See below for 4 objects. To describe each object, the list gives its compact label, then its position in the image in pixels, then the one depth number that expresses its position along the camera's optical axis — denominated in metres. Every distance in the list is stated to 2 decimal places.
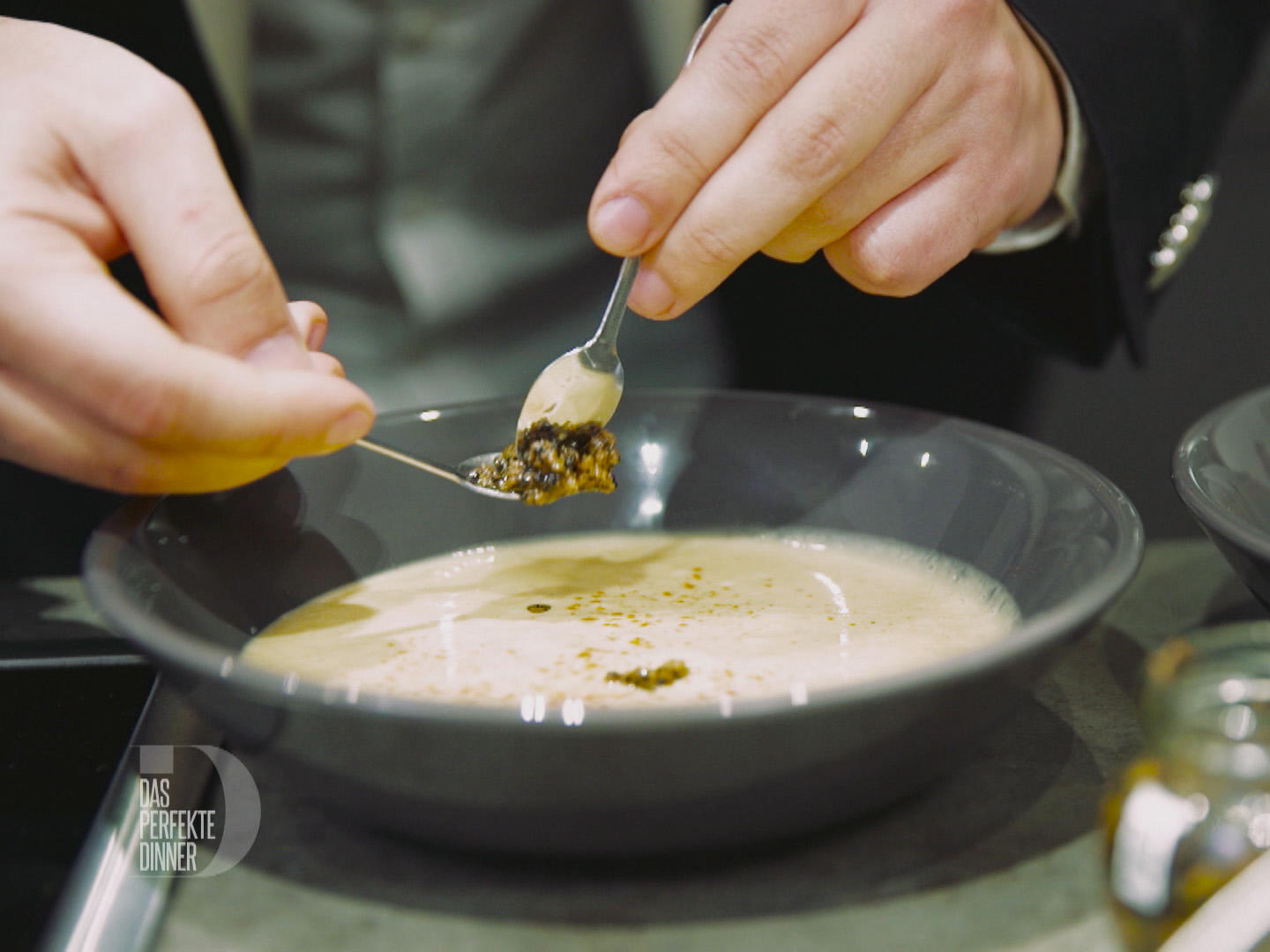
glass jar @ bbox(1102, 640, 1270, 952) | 0.47
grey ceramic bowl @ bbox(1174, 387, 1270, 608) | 0.51
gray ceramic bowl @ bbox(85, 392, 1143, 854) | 0.46
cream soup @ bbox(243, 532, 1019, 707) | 0.52
